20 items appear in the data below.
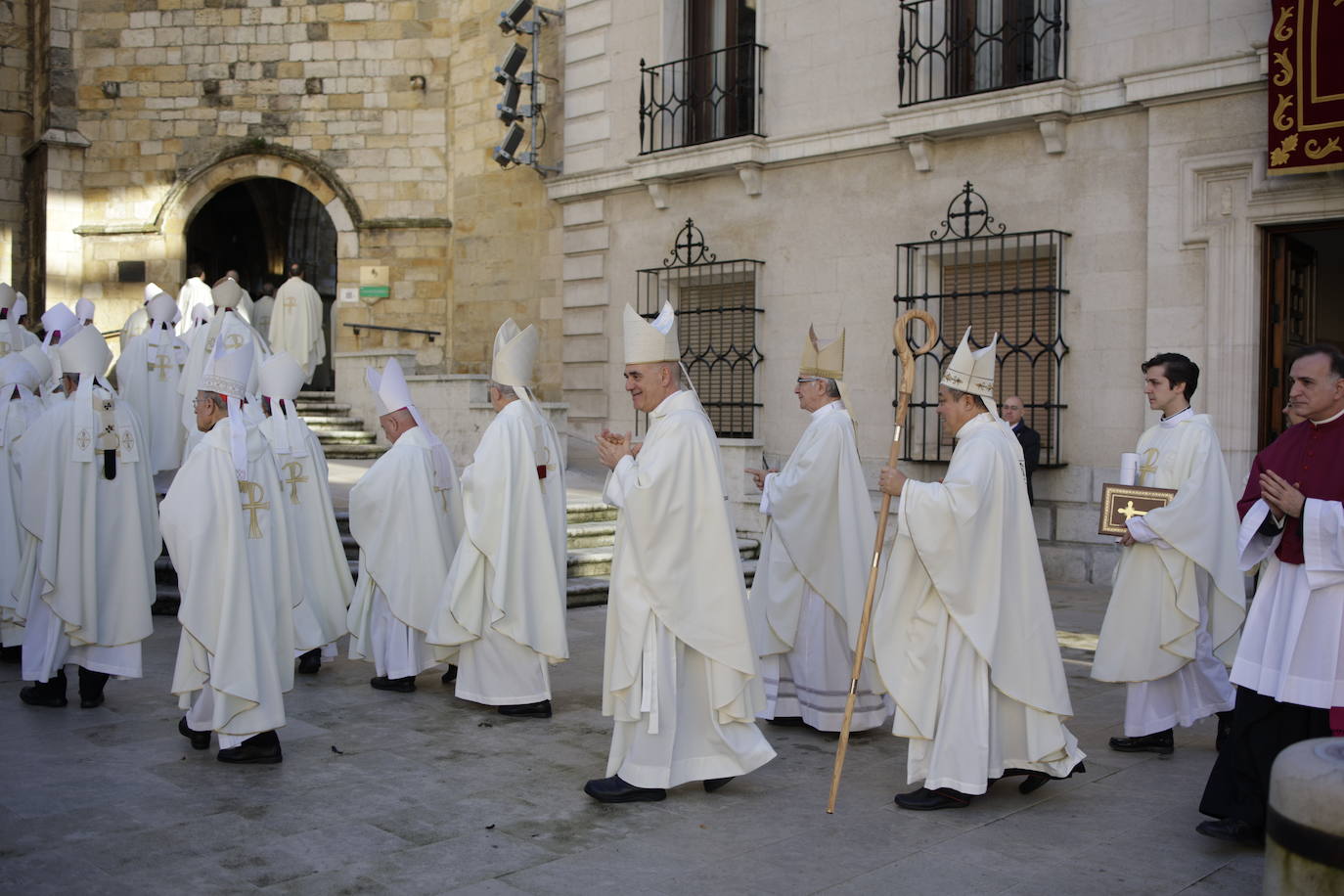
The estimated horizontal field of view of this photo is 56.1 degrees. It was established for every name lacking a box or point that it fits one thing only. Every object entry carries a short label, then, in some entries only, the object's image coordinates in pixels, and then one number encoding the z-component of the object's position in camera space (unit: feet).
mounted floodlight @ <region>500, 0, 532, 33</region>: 52.70
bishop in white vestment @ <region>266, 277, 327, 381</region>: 55.26
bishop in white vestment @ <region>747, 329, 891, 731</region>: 22.12
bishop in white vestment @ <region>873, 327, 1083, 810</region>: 16.99
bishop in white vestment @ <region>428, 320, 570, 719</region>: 22.58
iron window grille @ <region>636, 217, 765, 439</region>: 46.80
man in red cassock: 14.78
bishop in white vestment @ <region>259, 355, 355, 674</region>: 26.73
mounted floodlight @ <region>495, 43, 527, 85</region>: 52.70
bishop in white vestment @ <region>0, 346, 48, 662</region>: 26.25
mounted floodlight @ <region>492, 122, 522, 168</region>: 52.70
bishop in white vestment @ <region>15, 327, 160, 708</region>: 22.57
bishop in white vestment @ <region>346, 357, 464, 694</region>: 24.90
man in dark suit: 35.27
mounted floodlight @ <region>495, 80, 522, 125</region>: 52.47
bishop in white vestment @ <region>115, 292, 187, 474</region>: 44.39
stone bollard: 9.99
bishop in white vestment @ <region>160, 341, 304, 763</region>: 18.76
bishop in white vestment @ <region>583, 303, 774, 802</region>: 17.35
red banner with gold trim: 31.27
